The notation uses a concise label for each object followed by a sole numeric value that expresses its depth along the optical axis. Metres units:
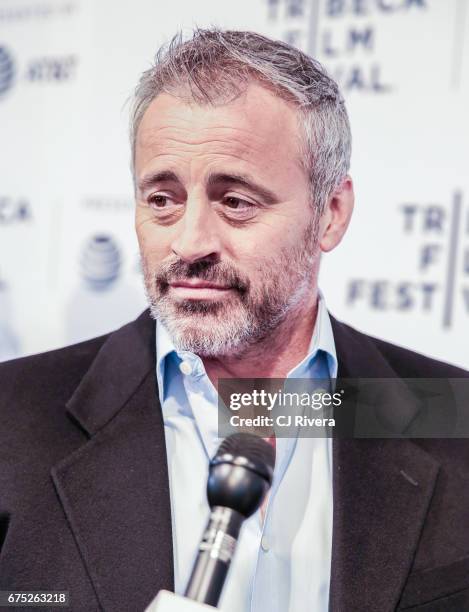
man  1.31
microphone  1.08
